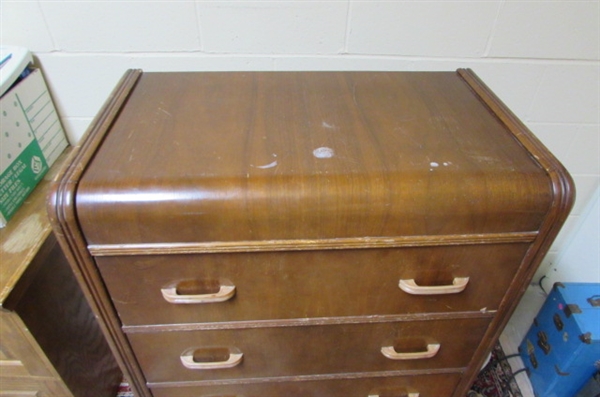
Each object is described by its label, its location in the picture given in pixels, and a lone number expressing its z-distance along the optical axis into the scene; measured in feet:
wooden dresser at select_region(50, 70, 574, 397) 1.87
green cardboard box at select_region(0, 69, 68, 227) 2.82
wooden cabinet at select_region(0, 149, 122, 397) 2.57
